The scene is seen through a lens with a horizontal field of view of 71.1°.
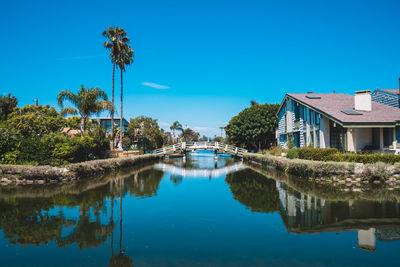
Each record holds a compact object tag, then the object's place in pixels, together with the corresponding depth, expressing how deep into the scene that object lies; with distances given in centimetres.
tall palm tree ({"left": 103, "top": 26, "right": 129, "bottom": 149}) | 3319
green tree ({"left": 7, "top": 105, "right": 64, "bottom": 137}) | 2488
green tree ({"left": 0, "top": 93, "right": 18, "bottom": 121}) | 3545
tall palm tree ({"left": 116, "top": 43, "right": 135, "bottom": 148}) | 3397
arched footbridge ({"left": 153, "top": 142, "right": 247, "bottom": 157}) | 4451
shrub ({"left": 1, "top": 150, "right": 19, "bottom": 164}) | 1820
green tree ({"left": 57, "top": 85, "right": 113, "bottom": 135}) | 2896
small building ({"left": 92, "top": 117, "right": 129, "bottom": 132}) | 6726
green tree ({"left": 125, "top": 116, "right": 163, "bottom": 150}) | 4647
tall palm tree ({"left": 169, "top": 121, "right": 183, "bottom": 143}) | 8781
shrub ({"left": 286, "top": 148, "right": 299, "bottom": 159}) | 2323
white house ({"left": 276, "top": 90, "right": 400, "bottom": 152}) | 1984
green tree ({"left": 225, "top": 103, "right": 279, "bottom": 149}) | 4447
